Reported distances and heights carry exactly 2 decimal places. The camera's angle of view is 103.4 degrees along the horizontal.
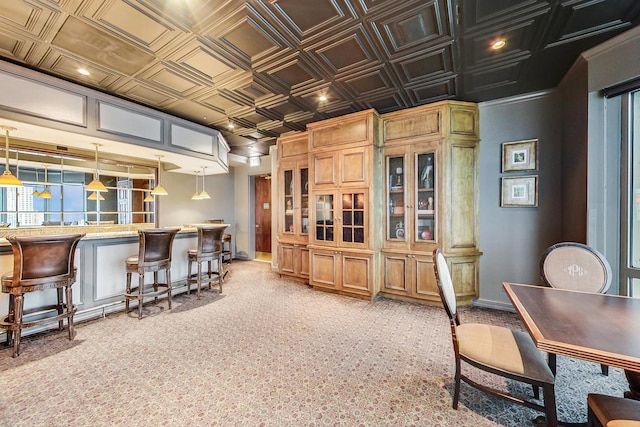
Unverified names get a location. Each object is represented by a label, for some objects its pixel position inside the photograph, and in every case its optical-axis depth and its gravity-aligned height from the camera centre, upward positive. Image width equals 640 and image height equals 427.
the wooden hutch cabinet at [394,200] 3.53 +0.18
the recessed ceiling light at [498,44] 2.36 +1.59
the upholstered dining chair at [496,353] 1.38 -0.87
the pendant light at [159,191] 4.79 +0.42
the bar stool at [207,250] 3.88 -0.59
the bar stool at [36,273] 2.34 -0.58
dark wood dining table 1.04 -0.57
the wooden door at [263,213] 7.40 -0.01
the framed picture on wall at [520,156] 3.29 +0.75
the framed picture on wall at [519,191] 3.29 +0.27
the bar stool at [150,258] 3.14 -0.59
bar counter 2.81 -0.80
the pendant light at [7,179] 2.87 +0.41
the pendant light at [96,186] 3.95 +0.43
